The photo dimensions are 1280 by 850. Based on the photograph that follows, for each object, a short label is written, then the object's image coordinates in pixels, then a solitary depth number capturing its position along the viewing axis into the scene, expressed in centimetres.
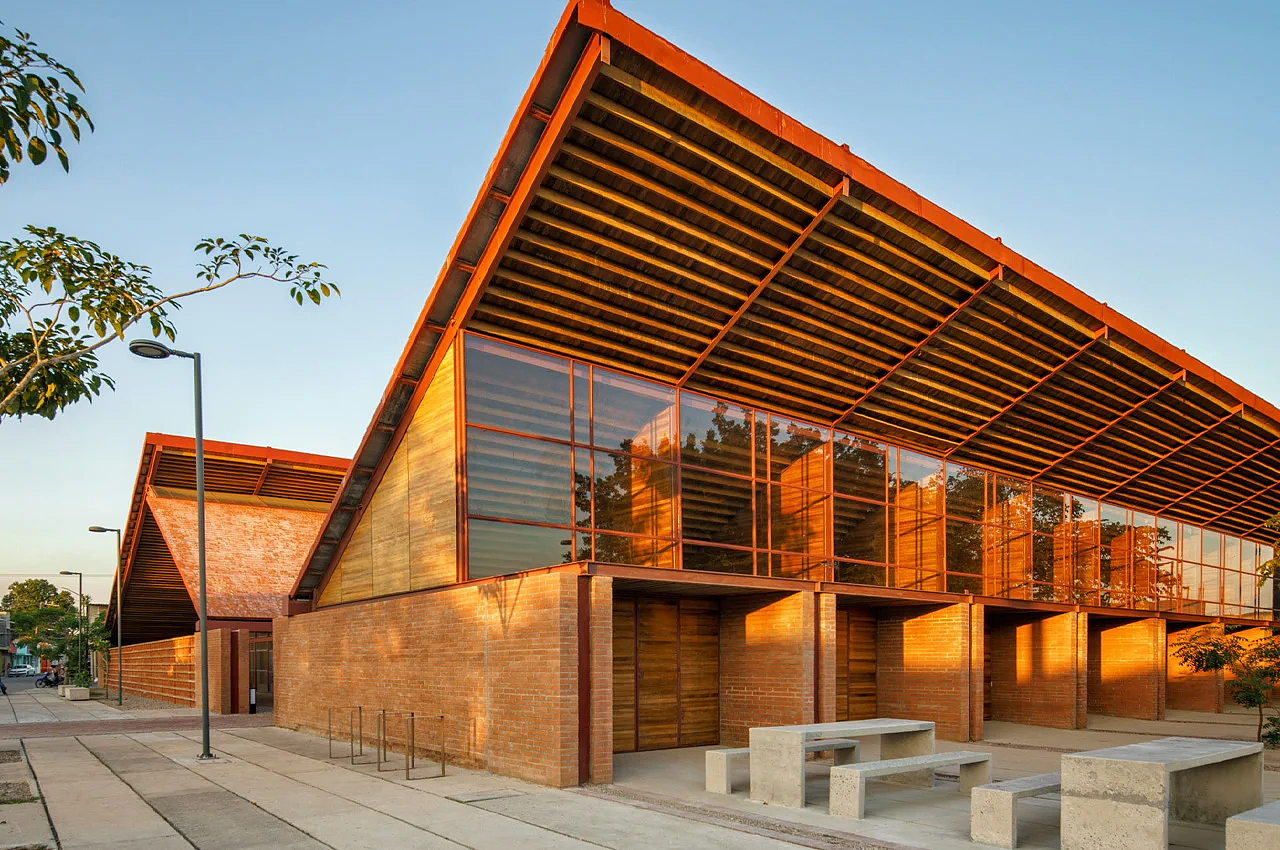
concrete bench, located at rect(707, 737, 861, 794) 1251
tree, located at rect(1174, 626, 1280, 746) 1958
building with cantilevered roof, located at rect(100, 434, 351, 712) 2861
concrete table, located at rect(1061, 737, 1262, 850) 859
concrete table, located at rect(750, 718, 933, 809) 1160
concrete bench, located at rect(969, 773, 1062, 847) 947
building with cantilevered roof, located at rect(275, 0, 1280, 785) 1349
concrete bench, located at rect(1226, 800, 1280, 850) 770
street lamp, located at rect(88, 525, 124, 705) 3222
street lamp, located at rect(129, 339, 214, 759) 1592
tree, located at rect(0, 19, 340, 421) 841
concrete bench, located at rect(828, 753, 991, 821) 1092
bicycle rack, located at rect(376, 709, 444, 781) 1385
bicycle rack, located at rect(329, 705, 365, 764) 1716
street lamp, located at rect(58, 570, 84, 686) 4389
